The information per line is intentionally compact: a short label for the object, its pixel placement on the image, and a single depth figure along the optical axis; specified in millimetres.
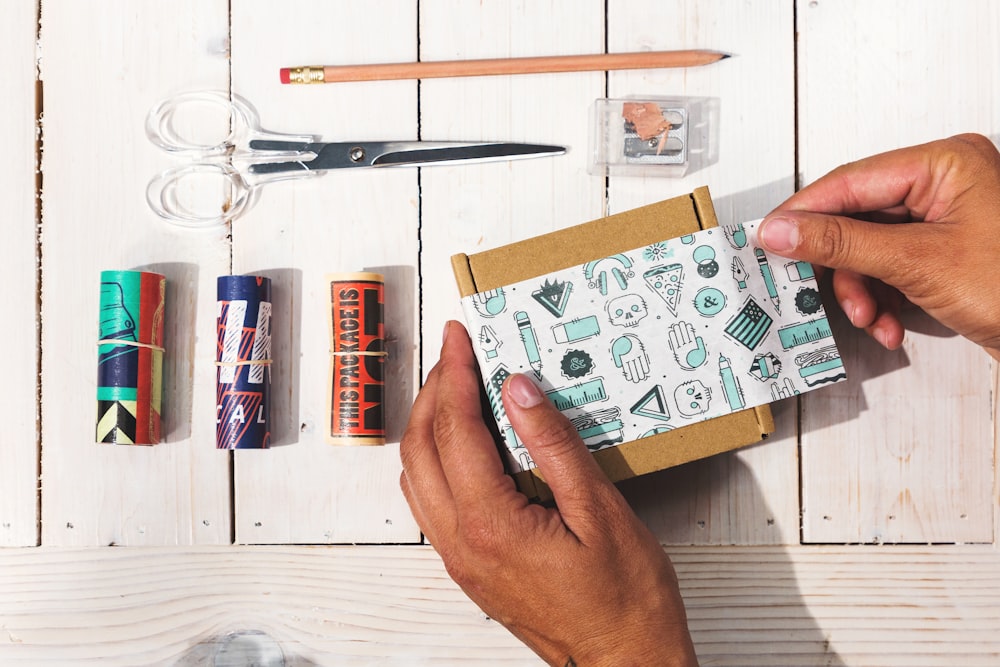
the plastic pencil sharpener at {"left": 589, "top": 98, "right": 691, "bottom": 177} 536
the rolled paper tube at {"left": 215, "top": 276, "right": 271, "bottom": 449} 535
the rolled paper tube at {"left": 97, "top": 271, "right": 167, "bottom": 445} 535
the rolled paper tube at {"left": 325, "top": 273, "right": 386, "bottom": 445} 533
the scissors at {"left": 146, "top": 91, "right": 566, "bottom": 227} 547
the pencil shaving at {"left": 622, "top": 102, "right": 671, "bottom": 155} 535
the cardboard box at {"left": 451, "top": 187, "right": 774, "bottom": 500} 497
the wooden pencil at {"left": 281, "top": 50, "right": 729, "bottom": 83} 546
